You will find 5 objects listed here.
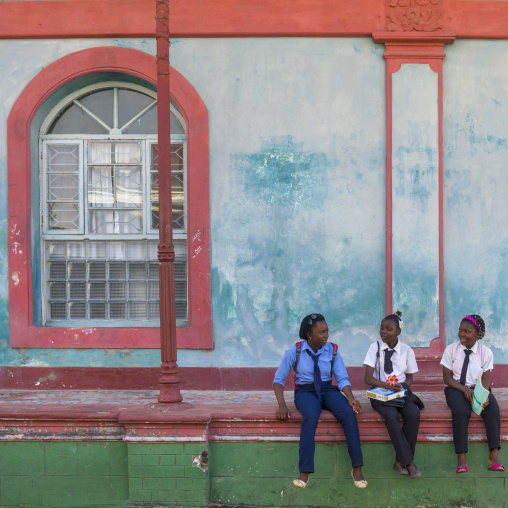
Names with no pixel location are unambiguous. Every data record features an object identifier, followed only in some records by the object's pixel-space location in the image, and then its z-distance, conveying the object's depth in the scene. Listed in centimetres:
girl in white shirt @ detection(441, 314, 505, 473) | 544
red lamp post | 555
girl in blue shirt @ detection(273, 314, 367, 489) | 530
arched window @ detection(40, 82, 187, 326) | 727
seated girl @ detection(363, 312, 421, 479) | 534
